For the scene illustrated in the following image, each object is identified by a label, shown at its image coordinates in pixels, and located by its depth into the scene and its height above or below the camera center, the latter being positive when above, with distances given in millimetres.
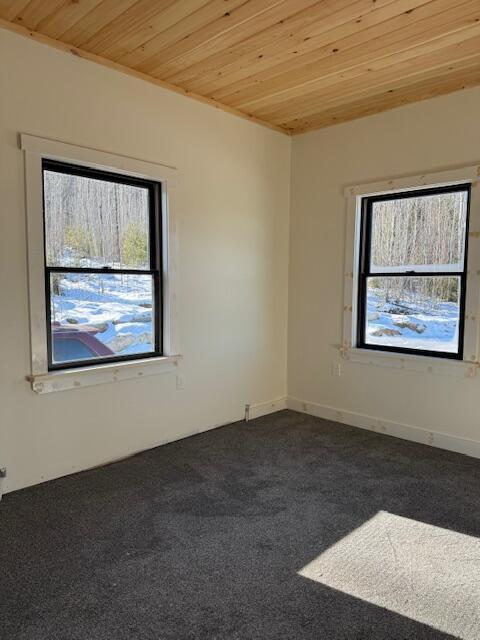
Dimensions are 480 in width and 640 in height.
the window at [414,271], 3627 +89
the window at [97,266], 2902 +100
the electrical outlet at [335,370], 4379 -861
